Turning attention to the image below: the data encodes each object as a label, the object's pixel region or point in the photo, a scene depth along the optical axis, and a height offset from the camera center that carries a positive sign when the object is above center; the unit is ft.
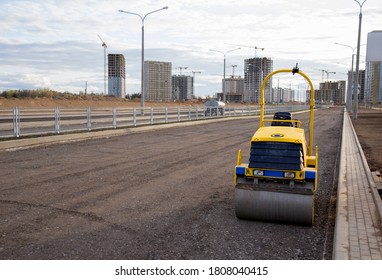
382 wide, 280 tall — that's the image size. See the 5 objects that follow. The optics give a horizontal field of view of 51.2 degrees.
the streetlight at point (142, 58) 100.18 +9.86
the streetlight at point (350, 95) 196.62 +2.76
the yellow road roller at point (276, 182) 20.58 -4.48
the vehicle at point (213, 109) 128.16 -3.66
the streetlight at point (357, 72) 113.62 +9.08
